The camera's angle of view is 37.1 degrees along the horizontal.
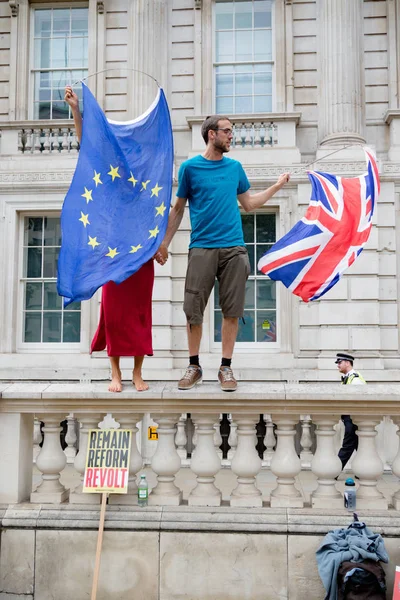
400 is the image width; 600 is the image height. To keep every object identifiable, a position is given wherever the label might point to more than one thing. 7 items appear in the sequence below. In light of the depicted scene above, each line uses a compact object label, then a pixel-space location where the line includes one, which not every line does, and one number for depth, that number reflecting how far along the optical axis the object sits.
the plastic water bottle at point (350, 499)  3.70
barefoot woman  4.23
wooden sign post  3.73
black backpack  3.35
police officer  6.77
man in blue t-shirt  4.20
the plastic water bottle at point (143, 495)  3.82
